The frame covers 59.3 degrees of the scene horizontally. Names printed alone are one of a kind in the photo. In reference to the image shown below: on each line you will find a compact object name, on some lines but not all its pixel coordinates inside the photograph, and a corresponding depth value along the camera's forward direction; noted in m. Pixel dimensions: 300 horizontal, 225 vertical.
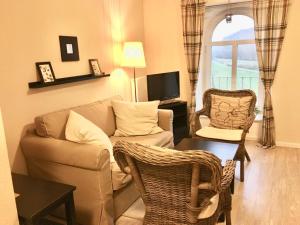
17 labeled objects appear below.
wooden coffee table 2.41
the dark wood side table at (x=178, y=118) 3.83
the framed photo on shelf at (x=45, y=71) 2.55
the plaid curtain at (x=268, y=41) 3.44
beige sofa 1.97
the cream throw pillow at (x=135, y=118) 3.04
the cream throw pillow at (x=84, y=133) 2.15
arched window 3.99
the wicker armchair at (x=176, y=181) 1.30
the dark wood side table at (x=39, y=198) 1.56
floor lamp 3.60
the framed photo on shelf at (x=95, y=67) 3.25
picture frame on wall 2.81
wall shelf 2.50
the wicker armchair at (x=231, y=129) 2.84
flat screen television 3.76
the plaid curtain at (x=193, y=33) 3.88
